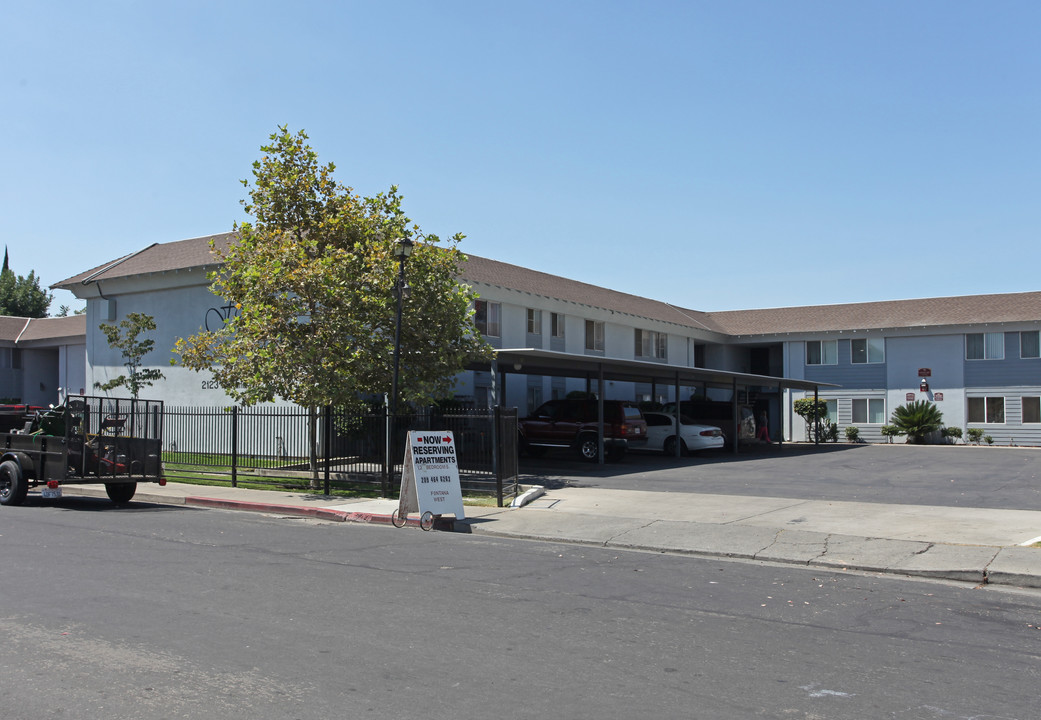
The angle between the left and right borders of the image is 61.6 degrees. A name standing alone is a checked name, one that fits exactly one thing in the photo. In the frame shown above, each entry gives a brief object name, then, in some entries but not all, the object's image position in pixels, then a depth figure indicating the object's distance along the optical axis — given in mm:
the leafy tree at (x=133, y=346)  26672
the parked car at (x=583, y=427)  27516
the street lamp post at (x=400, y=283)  16328
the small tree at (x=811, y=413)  44156
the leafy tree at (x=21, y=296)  70938
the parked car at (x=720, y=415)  34469
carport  22859
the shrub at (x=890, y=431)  41875
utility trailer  15242
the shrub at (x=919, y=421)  41031
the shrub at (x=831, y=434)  43778
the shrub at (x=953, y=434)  41219
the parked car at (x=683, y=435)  30828
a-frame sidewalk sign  13883
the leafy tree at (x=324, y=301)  17891
